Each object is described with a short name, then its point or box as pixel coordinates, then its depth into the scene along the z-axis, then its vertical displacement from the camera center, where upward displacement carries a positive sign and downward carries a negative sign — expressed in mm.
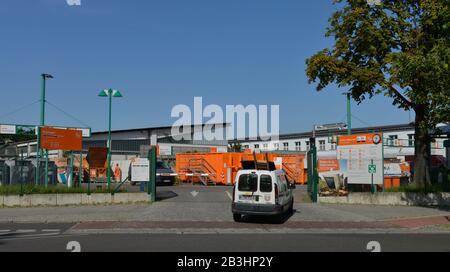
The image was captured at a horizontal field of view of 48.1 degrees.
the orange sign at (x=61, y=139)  22953 +927
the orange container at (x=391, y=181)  27922 -1203
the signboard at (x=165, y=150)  54825 +1002
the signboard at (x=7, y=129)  31812 +1875
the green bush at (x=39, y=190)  21625 -1363
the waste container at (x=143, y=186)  24523 -1320
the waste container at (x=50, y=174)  25133 -760
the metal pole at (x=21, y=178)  21578 -869
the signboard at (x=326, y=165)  37688 -415
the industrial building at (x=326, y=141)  58328 +3109
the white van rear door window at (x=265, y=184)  16375 -803
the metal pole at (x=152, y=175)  23047 -732
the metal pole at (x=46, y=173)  22548 -660
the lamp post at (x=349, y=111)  34894 +3379
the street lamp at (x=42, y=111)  22875 +2217
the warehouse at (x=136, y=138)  72800 +3251
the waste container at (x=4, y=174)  23188 -707
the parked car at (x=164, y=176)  34875 -1173
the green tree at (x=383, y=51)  22531 +5167
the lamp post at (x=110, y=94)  23594 +3056
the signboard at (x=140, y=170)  23141 -507
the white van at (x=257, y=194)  16297 -1123
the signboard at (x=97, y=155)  24156 +185
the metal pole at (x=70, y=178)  25000 -972
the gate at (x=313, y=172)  23938 -629
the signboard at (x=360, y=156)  24000 +174
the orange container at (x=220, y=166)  36812 -523
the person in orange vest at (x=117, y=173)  42500 -1205
